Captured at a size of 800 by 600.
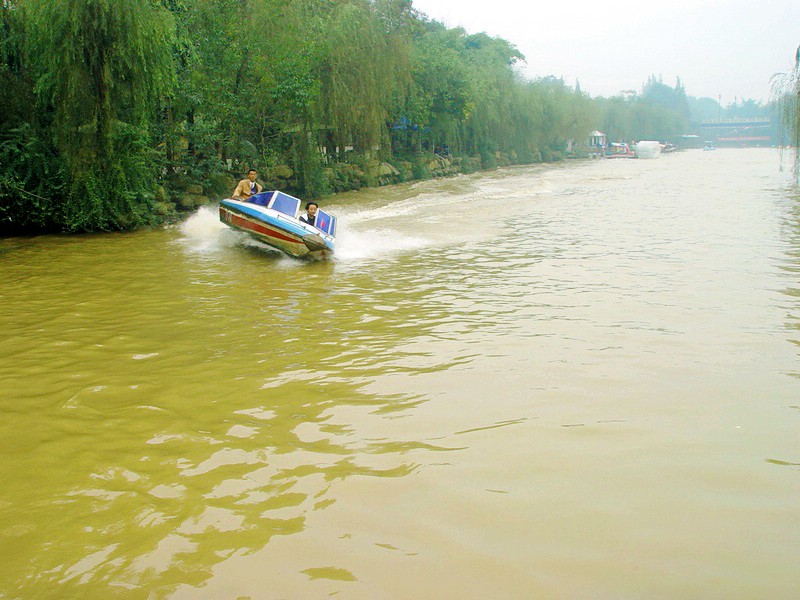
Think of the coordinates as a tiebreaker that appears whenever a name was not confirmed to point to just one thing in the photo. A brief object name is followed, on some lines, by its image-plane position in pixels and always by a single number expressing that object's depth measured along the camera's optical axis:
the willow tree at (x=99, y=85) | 14.86
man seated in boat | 15.62
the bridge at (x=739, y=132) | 144.00
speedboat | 13.14
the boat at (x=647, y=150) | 80.25
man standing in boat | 14.04
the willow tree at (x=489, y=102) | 48.59
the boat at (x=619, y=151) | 82.75
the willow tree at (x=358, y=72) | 26.33
